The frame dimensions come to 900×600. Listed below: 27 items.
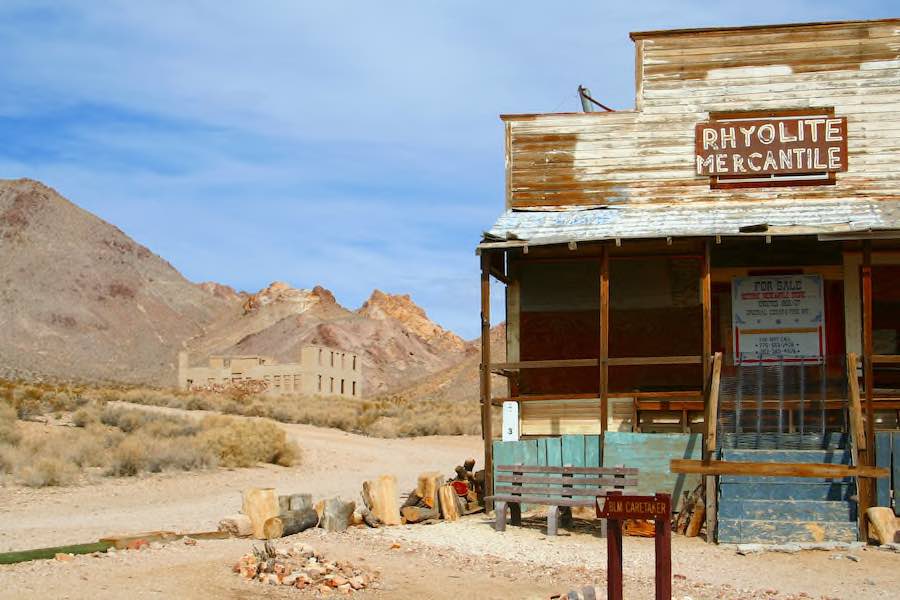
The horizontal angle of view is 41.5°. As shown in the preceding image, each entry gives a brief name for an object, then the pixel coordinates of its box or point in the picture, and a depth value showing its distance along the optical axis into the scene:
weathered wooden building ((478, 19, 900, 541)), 18.16
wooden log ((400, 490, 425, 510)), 16.93
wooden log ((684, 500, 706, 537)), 15.62
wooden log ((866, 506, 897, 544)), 14.72
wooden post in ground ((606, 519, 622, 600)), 9.50
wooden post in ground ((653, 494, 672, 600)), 9.21
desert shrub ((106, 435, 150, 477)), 22.83
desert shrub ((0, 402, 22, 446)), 24.48
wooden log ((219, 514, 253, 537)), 14.31
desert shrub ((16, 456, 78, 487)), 20.78
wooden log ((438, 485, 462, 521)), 16.92
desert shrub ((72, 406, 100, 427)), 29.20
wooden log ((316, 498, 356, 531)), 15.26
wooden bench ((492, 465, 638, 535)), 15.45
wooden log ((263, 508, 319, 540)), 14.23
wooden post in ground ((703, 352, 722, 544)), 15.35
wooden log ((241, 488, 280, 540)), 14.51
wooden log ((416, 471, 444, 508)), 16.91
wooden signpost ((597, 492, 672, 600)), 9.16
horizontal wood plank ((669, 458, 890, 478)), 14.69
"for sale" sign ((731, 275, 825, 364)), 18.48
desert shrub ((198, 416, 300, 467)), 26.17
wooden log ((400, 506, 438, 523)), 16.38
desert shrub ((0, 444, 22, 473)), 21.52
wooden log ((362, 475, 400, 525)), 16.02
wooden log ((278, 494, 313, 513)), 15.06
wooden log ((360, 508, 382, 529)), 15.82
